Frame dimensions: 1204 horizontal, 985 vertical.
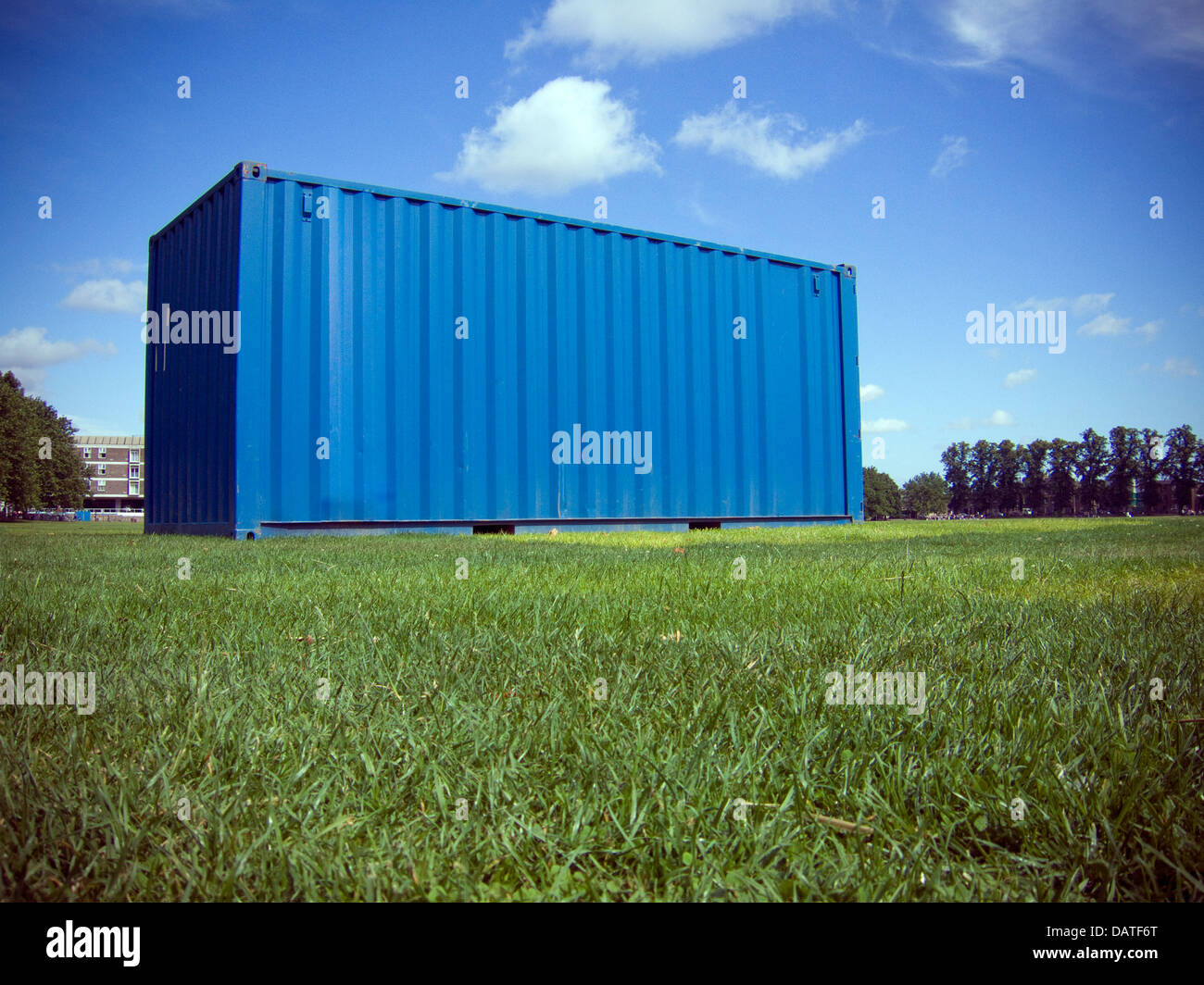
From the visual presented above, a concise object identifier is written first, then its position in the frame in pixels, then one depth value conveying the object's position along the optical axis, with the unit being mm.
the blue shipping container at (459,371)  9688
